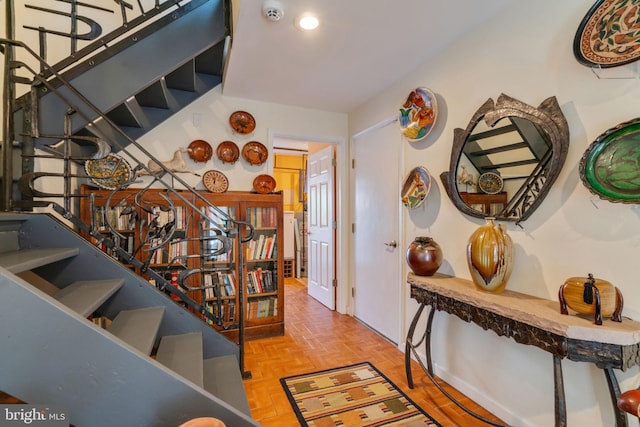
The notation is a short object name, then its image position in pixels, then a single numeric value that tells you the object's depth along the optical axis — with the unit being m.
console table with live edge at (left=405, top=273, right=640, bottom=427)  1.10
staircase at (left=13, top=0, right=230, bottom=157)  1.85
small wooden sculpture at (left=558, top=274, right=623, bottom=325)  1.14
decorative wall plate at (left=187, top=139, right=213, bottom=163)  2.84
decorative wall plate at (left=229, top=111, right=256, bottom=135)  2.99
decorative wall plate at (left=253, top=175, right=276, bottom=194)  3.06
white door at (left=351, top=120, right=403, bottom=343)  2.72
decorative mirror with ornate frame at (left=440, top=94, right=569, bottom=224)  1.49
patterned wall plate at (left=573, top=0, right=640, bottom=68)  1.19
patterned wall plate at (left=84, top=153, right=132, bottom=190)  2.34
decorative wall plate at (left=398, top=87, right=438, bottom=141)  2.18
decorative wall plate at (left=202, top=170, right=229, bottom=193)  2.84
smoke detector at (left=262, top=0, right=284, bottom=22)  1.67
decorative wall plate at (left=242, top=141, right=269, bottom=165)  3.04
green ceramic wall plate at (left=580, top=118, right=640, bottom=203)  1.17
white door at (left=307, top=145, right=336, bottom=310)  3.71
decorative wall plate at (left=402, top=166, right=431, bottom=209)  2.25
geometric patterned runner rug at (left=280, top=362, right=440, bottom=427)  1.74
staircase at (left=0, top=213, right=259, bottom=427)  0.85
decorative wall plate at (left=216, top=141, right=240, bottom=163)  2.95
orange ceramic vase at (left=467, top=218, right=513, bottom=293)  1.54
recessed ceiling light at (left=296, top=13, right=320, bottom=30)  1.79
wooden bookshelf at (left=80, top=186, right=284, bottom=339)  2.46
